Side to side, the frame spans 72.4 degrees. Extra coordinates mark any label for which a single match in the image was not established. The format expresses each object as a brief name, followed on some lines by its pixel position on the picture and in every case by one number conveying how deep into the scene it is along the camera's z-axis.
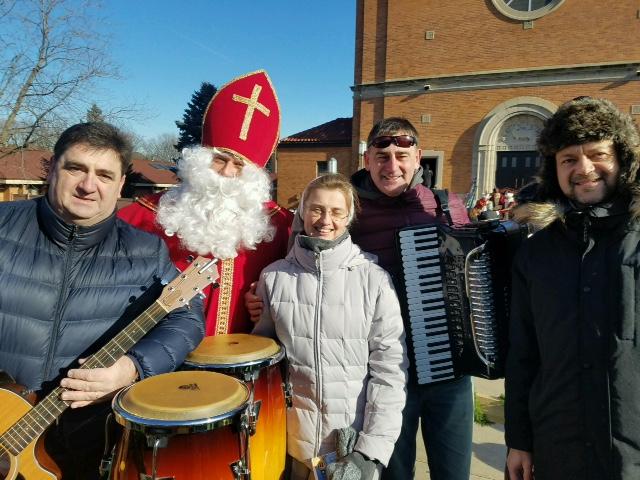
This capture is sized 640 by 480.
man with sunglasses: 2.56
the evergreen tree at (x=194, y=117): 37.22
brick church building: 15.93
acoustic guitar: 1.83
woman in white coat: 2.17
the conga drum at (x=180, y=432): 1.55
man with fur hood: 1.63
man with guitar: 1.87
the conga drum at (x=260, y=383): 1.98
